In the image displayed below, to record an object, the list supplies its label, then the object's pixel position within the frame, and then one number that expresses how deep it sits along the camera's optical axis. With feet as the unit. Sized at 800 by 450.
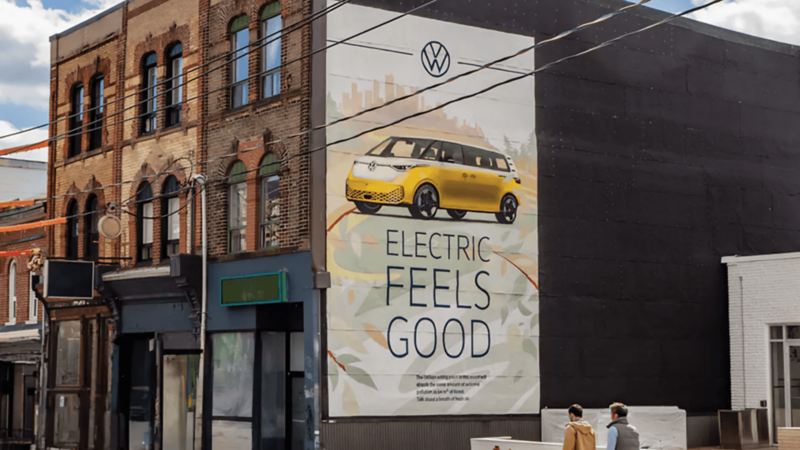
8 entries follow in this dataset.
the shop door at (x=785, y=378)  102.68
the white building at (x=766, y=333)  102.78
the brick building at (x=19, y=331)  126.72
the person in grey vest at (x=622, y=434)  55.31
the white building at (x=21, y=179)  158.40
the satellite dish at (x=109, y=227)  102.42
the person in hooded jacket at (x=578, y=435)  58.65
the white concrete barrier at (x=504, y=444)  72.35
